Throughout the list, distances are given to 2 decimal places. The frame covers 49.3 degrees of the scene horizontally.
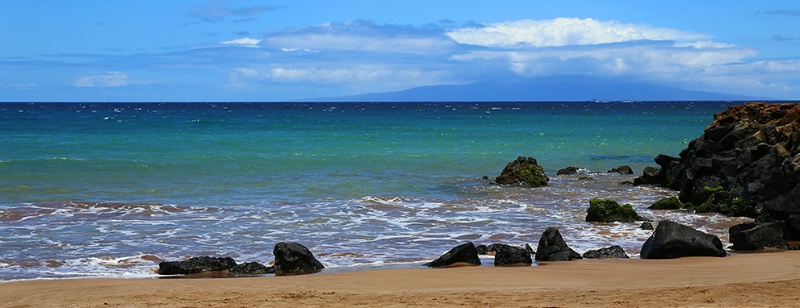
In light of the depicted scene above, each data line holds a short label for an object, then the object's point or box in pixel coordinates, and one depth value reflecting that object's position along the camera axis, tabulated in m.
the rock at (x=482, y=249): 15.50
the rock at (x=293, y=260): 13.80
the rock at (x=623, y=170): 33.38
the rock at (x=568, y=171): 33.00
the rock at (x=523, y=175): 28.06
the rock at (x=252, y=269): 13.84
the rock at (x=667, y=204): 22.47
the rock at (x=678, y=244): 14.52
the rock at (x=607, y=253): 14.82
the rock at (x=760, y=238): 15.65
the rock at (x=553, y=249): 14.70
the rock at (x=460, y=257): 13.94
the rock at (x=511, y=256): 14.20
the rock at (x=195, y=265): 13.73
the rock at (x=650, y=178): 28.73
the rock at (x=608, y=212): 19.53
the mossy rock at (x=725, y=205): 20.81
